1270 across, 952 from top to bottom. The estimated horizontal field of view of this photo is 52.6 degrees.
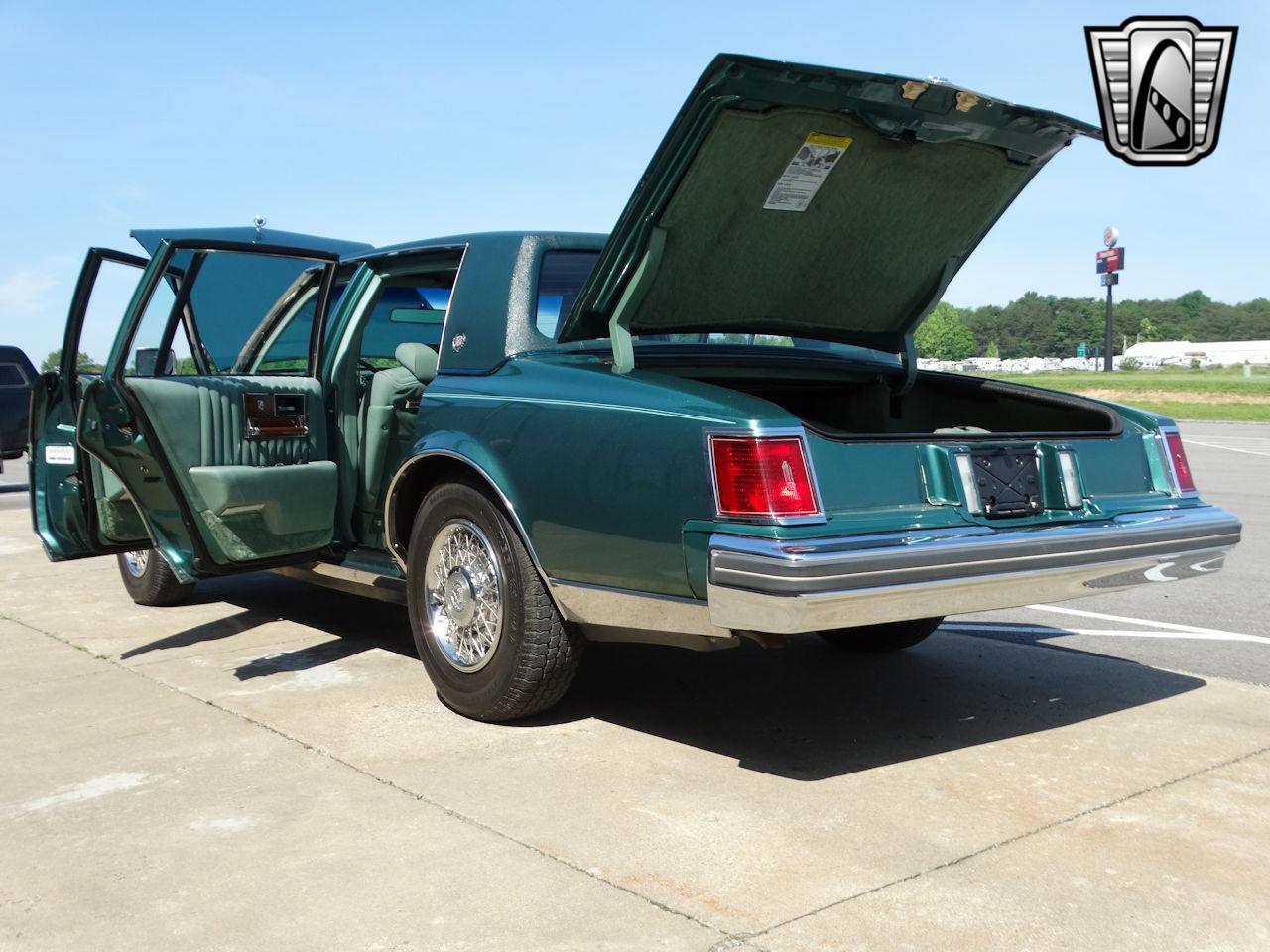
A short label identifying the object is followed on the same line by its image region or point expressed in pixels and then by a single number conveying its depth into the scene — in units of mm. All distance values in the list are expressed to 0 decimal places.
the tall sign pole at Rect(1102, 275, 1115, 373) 81438
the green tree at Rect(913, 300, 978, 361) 184250
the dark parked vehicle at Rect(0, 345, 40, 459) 14078
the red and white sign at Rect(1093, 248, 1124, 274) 88812
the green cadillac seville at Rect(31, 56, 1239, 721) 3676
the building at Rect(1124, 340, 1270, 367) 133875
